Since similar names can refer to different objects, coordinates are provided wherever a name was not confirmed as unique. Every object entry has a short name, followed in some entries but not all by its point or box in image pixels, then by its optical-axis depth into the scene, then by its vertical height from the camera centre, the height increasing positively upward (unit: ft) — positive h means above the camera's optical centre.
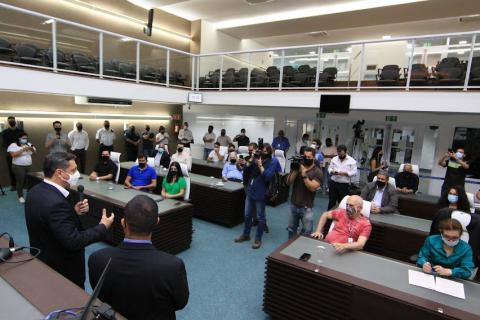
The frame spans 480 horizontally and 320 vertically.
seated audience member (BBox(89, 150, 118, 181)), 19.76 -3.69
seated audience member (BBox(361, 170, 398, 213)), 14.28 -3.34
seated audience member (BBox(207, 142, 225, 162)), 27.61 -3.48
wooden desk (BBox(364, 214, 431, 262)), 12.17 -4.49
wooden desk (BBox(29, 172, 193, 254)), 13.56 -4.90
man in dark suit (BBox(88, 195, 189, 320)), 4.73 -2.56
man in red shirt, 10.12 -3.64
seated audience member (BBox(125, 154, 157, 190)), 18.12 -3.80
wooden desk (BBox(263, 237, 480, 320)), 7.11 -4.17
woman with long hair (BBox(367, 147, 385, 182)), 20.35 -2.70
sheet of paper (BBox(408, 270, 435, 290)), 7.87 -4.05
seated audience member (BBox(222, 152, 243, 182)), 21.22 -3.68
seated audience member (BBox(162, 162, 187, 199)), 16.37 -3.70
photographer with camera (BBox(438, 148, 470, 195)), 18.66 -2.34
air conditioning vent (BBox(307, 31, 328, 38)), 38.84 +12.13
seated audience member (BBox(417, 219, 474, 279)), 8.16 -3.53
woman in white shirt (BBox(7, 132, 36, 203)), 20.51 -3.61
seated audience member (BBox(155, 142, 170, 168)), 22.86 -3.27
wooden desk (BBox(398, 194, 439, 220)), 17.02 -4.40
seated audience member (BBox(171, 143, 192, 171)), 22.58 -3.03
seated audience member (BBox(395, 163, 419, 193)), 18.97 -3.25
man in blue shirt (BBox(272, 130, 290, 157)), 30.66 -2.14
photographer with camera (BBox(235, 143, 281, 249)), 14.65 -2.80
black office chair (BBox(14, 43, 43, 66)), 19.20 +3.57
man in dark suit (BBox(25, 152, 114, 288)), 6.54 -2.58
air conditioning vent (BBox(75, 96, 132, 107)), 29.22 +1.12
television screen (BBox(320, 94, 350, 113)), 22.07 +1.69
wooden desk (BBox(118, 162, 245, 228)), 18.04 -5.12
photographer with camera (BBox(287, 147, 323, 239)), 13.33 -2.72
